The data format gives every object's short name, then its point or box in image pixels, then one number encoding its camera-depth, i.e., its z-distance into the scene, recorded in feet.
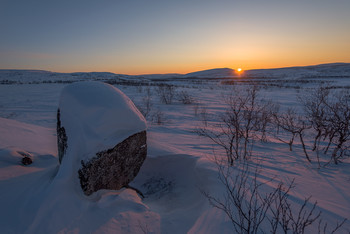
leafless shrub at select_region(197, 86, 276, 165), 12.40
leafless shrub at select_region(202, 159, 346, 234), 6.09
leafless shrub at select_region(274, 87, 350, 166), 11.53
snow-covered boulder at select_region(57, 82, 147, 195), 7.39
